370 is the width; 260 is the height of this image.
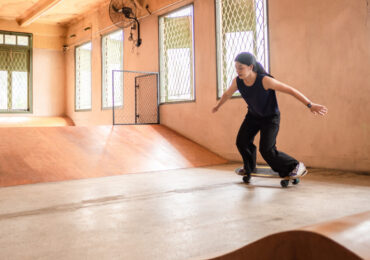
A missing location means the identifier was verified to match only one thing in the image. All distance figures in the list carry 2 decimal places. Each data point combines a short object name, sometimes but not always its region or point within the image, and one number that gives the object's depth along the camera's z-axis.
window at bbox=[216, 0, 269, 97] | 5.55
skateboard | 3.32
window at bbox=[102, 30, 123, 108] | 9.34
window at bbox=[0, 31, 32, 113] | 10.55
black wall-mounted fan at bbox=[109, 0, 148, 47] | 7.34
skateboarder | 3.19
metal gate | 7.73
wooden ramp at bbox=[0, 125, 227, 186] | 4.23
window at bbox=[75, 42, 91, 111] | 10.65
